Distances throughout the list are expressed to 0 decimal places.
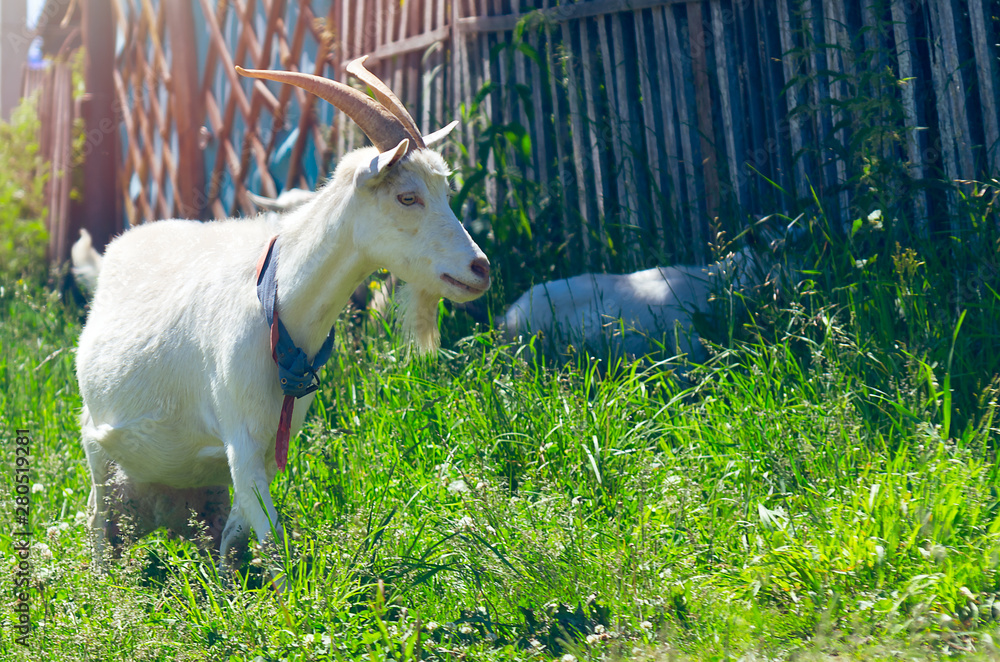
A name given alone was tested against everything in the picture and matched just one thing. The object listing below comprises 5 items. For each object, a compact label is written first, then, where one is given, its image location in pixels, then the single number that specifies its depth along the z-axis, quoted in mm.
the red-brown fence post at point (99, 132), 18328
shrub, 19969
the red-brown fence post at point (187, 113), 16750
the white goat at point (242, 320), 5180
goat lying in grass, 8211
